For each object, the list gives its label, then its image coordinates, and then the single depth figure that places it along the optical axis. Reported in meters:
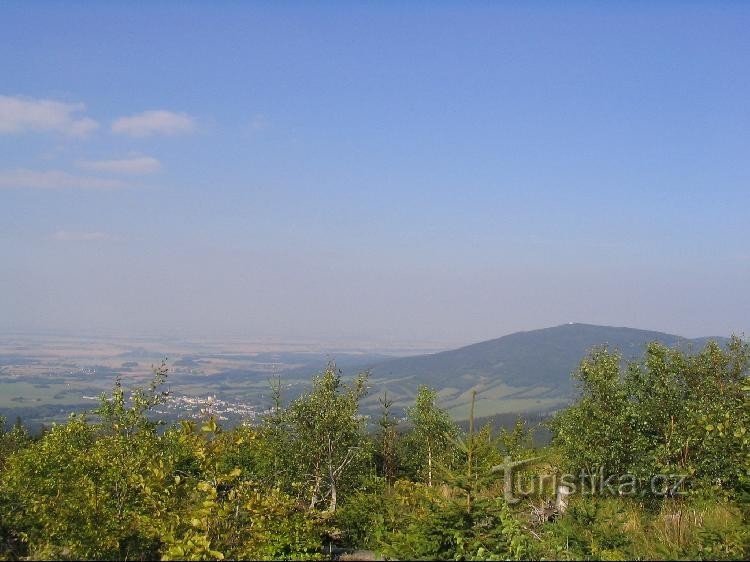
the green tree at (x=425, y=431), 45.97
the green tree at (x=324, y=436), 30.39
